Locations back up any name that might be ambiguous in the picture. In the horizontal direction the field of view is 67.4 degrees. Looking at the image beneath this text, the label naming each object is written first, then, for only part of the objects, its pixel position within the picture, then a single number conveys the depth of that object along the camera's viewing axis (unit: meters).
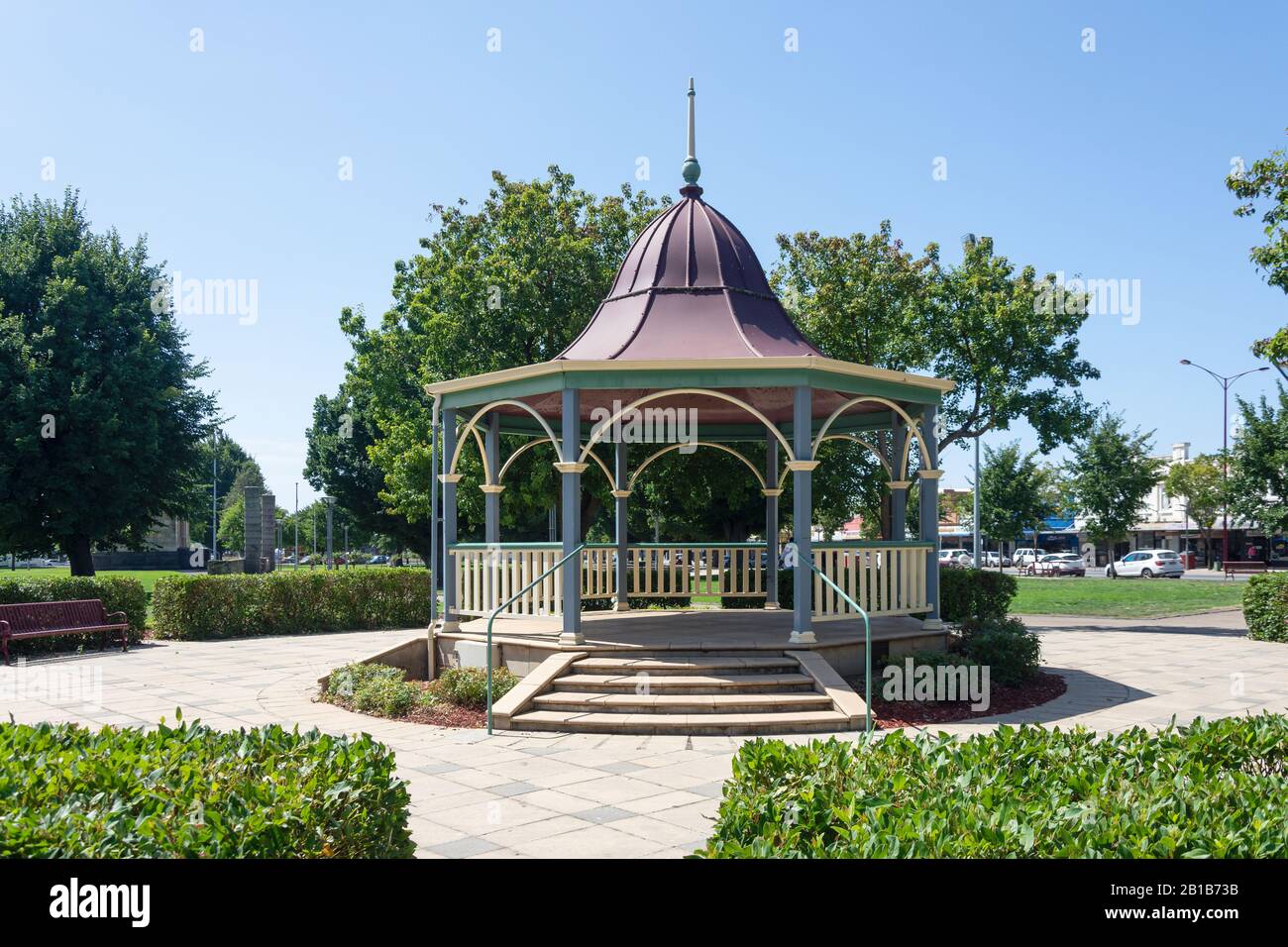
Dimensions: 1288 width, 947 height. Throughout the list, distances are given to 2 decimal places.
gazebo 10.03
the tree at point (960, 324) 19.81
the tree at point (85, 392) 21.81
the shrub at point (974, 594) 17.12
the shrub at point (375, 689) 10.26
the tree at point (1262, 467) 27.95
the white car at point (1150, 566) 46.56
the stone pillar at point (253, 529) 27.72
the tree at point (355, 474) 38.53
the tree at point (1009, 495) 46.28
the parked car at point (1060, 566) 51.88
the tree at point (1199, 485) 55.44
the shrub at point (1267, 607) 17.48
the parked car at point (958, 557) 60.93
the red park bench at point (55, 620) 15.24
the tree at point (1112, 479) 42.44
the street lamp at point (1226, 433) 39.40
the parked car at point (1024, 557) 59.21
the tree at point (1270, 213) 15.71
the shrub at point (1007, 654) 11.40
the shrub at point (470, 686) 10.45
